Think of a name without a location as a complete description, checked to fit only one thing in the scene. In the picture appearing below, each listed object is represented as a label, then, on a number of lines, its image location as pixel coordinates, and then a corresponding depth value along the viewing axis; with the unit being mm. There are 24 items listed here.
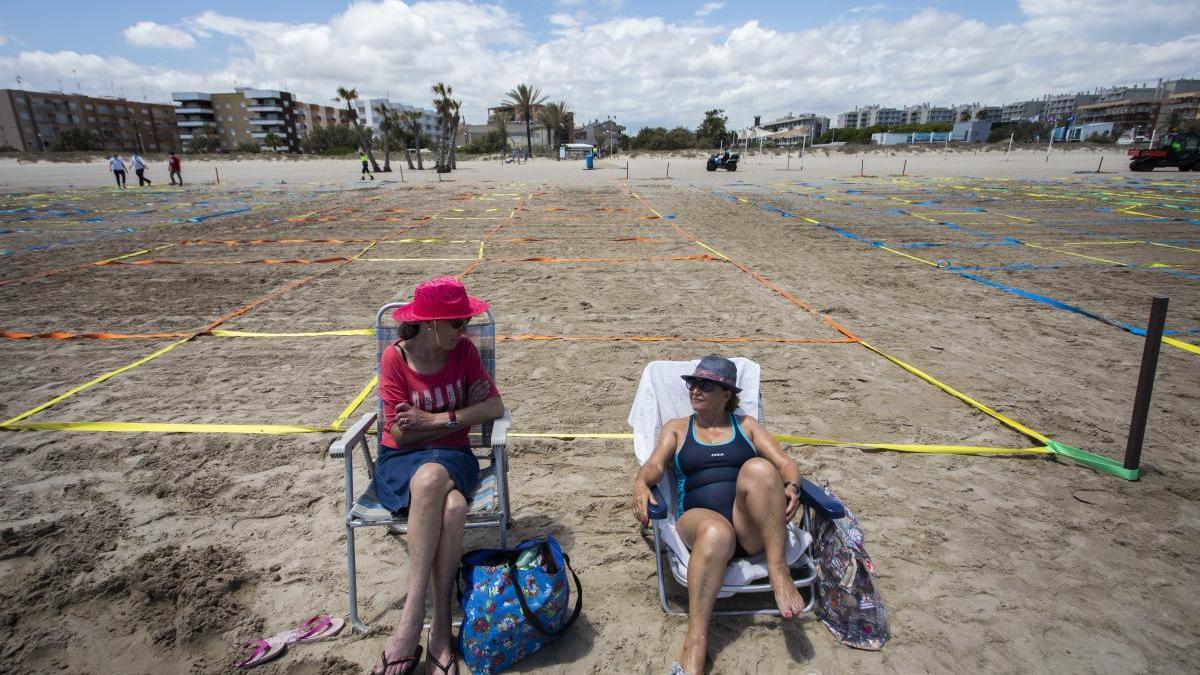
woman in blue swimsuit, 2221
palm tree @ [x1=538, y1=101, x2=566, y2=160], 67188
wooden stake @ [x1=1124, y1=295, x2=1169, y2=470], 2930
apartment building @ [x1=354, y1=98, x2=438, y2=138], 128500
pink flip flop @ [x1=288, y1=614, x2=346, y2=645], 2316
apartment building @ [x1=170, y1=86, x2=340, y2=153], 101438
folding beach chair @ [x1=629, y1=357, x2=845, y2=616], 2332
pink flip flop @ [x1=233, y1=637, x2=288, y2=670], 2211
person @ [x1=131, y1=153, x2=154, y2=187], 25859
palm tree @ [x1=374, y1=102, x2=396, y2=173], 40050
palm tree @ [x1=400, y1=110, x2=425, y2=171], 50625
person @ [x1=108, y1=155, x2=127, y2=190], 25391
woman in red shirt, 2199
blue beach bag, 2158
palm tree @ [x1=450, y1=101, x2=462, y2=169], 48150
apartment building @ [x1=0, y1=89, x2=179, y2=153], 84250
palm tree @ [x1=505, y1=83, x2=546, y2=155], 62812
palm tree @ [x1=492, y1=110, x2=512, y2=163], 65900
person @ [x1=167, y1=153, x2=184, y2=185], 27109
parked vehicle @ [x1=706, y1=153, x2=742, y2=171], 34938
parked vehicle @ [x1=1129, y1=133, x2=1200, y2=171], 28688
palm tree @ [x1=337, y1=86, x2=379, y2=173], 36688
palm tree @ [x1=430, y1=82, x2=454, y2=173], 36822
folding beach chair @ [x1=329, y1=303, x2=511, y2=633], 2359
